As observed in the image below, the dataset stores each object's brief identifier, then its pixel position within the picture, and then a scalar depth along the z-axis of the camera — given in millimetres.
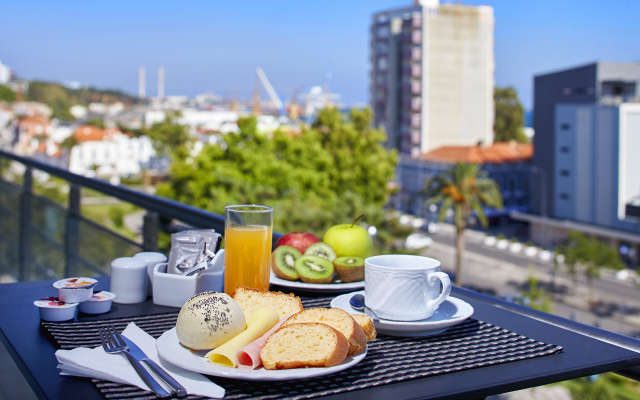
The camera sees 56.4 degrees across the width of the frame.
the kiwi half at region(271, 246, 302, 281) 1380
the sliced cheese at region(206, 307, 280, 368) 836
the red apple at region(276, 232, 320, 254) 1477
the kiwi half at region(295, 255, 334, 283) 1333
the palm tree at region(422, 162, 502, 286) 25688
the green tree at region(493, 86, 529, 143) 55781
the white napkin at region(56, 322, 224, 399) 767
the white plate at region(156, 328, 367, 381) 771
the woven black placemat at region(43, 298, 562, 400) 772
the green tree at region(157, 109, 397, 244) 22703
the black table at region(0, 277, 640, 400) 771
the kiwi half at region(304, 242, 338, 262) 1410
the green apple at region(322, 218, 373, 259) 1424
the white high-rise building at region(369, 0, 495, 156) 43219
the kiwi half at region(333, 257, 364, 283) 1333
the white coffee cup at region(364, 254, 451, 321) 1005
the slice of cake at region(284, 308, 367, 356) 857
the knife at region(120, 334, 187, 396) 753
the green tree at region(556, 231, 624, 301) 25969
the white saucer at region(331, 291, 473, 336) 985
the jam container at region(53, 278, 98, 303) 1164
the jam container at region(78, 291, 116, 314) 1180
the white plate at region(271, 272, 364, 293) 1309
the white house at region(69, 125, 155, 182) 59938
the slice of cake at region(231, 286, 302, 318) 1024
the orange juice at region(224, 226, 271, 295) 1240
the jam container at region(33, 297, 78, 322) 1122
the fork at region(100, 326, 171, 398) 755
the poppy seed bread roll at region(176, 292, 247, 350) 864
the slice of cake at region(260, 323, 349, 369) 804
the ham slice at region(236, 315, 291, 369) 815
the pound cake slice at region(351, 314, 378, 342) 942
